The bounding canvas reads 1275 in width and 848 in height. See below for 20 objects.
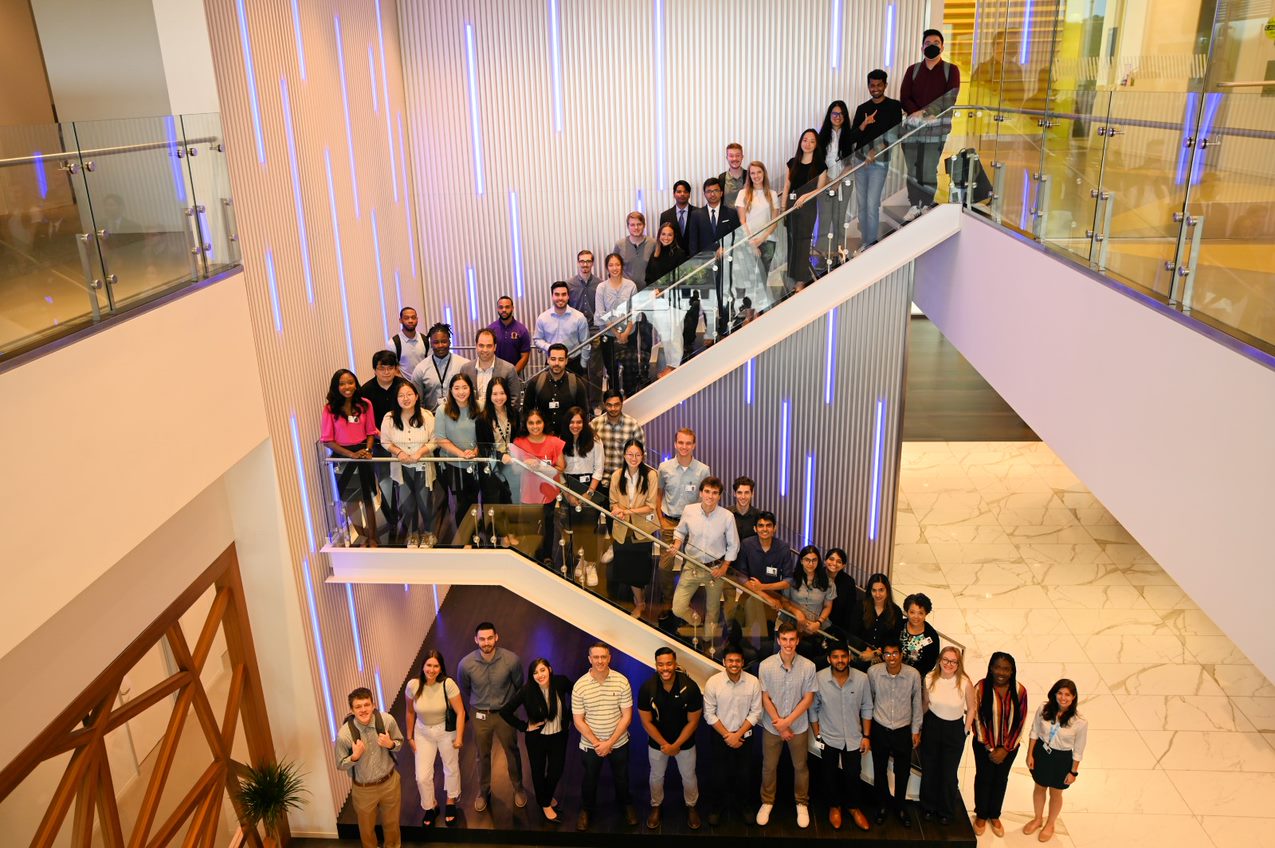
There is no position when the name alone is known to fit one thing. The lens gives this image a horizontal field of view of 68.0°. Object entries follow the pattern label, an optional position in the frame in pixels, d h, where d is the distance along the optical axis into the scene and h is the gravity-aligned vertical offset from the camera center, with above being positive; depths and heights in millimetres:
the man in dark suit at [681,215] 9758 -1620
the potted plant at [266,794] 7078 -5167
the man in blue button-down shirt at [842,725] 7172 -4917
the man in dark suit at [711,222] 9555 -1666
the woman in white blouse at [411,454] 7398 -2910
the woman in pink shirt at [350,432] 7348 -2741
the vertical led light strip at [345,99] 8578 -353
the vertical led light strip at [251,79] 6582 -123
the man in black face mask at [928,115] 8250 -611
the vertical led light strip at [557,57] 10453 -54
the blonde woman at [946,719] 7090 -4767
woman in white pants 7391 -4891
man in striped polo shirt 7297 -4746
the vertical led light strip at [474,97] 10500 -451
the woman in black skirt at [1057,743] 6848 -4852
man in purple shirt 9367 -2658
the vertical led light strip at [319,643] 7388 -4389
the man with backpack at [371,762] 6926 -4948
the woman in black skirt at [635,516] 7594 -3638
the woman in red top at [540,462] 7523 -3132
